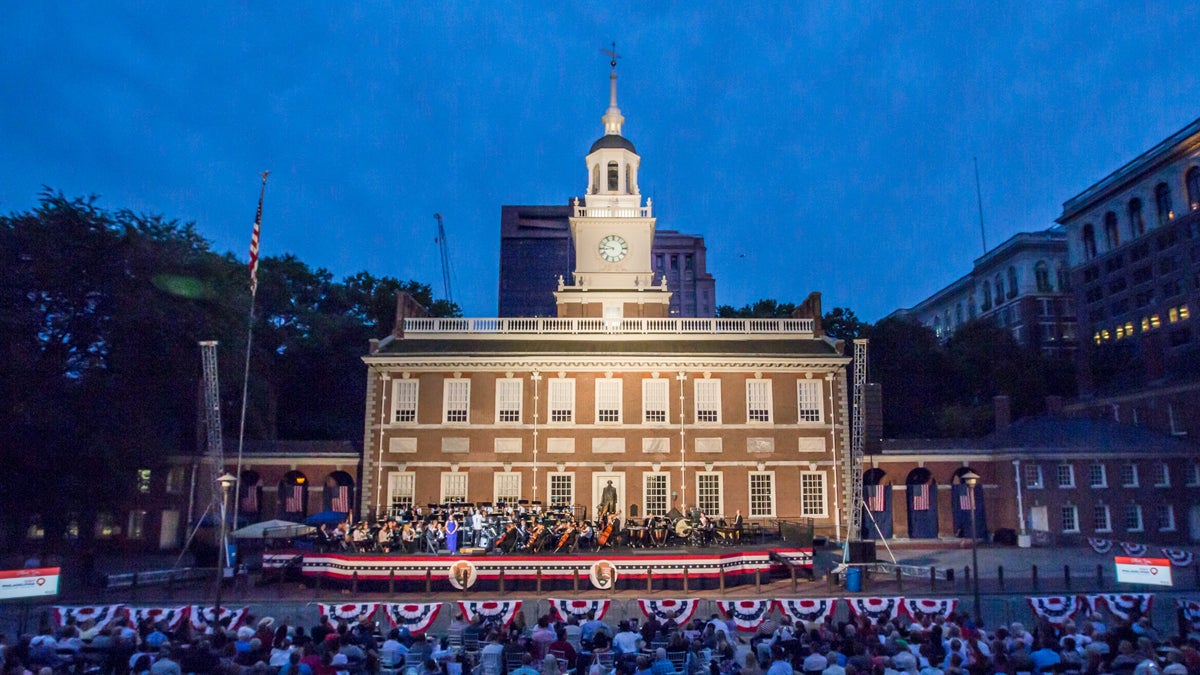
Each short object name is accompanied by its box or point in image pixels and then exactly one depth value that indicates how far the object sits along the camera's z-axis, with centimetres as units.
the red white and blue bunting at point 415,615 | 1769
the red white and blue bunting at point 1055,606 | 1829
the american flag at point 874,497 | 3719
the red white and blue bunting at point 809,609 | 1872
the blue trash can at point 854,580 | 2550
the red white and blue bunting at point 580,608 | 1886
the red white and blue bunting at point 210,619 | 1729
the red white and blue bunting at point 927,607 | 1738
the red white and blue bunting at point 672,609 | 1822
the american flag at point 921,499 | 3812
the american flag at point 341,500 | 3700
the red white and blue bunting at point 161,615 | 1722
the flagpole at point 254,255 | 3031
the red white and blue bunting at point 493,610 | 1762
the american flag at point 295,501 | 3788
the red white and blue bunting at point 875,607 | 1894
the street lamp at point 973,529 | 1541
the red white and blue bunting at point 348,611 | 1739
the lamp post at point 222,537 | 1761
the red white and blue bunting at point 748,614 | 1808
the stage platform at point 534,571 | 2538
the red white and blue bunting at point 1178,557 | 2781
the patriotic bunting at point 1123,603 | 1869
